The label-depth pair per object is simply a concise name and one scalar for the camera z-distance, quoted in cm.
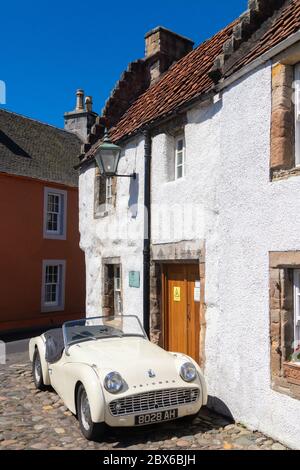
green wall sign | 873
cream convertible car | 508
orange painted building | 1522
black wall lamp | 858
